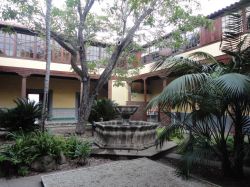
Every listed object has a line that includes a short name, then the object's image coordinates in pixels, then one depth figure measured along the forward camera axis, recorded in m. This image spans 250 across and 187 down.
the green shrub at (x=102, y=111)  10.23
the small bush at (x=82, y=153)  5.45
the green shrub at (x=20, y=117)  7.63
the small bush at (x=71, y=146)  5.58
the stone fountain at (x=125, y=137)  6.21
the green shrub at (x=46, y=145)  5.07
